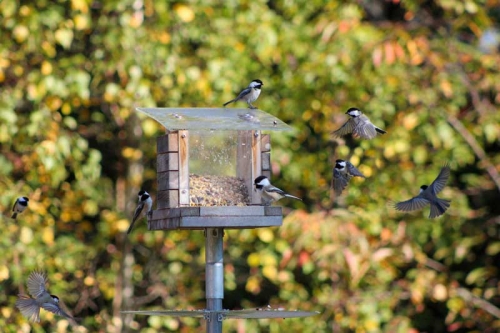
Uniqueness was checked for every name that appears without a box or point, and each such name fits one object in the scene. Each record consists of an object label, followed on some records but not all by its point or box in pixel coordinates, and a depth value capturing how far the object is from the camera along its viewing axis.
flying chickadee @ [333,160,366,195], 10.03
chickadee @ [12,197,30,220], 10.66
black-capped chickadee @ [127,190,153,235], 9.32
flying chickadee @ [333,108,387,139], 9.72
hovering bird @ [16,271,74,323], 9.82
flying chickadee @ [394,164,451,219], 9.70
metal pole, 7.87
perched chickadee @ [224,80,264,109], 9.50
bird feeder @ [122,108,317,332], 7.67
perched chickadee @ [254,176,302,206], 7.81
